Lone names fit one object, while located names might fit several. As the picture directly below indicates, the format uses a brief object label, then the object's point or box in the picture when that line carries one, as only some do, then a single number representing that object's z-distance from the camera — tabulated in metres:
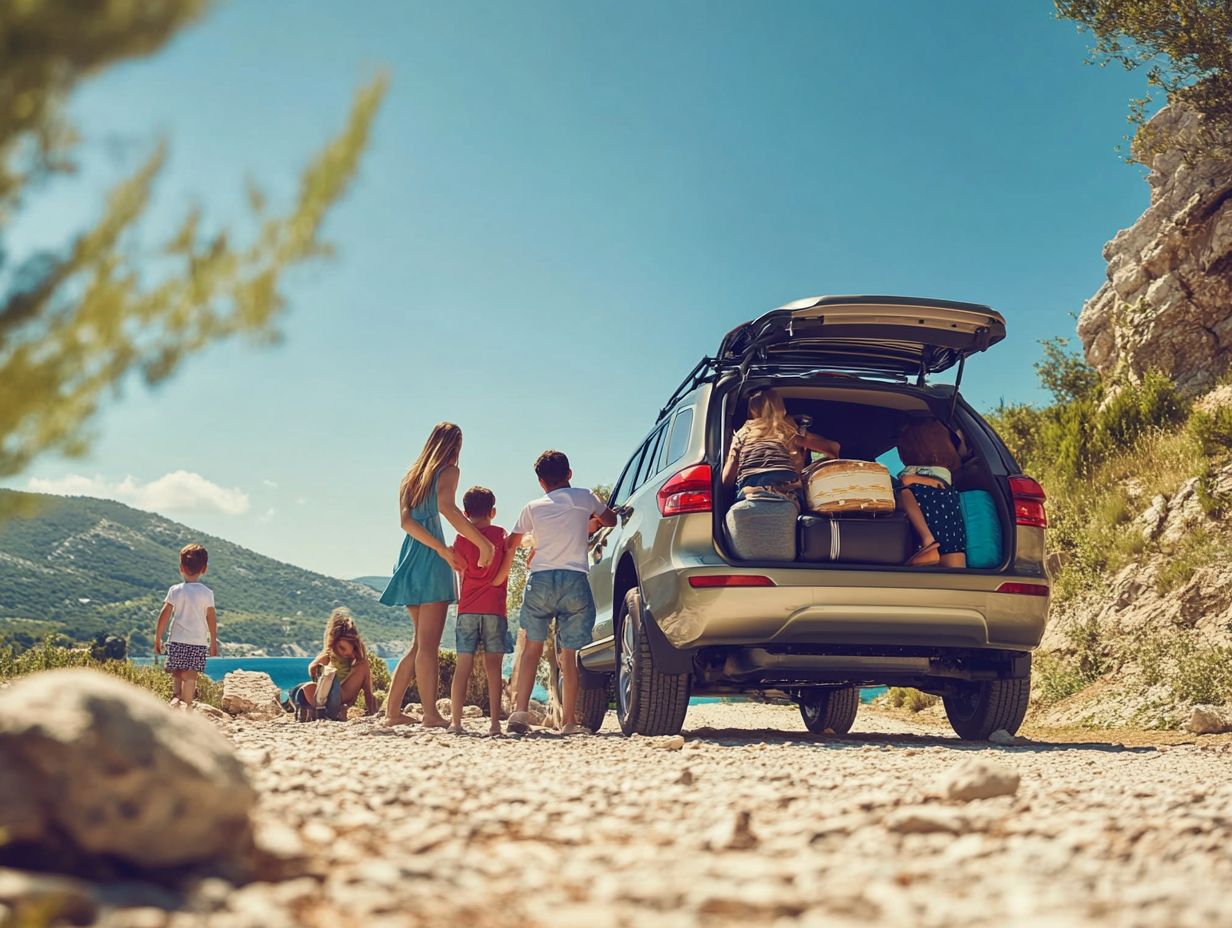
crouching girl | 9.10
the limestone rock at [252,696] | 11.71
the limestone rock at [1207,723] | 7.84
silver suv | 5.48
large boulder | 2.03
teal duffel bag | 6.02
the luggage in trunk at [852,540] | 5.64
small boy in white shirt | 8.91
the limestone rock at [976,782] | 3.23
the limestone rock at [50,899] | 1.74
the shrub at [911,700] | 14.82
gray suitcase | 5.54
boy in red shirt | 7.02
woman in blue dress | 6.92
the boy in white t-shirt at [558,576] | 6.87
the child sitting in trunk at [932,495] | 5.90
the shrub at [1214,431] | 12.89
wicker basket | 5.78
